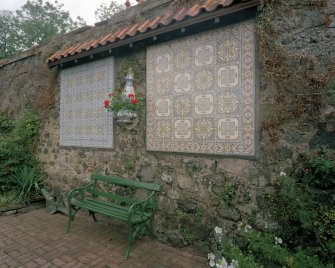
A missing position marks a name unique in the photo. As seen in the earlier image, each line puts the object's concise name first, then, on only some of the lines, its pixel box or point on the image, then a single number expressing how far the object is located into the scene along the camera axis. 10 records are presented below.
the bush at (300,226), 2.37
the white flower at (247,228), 2.66
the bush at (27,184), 5.22
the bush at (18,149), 5.44
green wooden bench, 3.32
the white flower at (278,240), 2.55
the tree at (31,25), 14.27
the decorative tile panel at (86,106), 4.46
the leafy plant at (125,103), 3.79
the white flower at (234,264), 2.17
